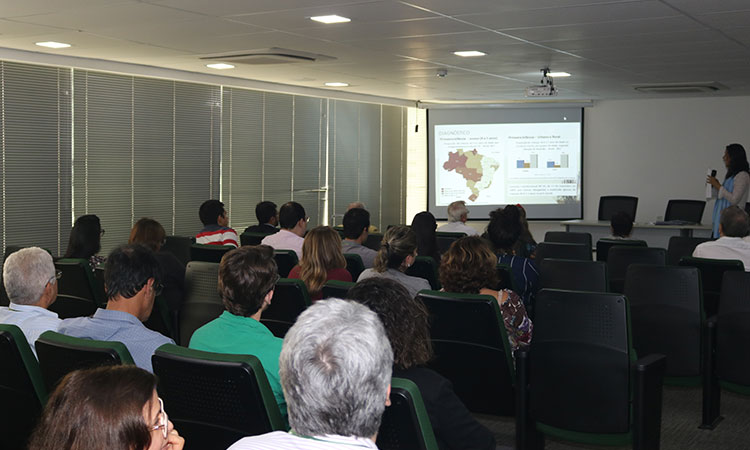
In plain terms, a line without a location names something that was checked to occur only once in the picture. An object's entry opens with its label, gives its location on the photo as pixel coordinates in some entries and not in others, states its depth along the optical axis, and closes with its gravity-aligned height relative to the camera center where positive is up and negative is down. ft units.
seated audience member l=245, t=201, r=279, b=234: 26.43 -1.09
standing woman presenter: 29.73 +0.23
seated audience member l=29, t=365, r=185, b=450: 4.52 -1.35
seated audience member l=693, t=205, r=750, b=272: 19.60 -1.37
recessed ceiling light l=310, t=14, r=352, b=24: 19.64 +4.14
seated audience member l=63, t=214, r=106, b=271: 19.39 -1.44
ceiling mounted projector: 31.26 +3.80
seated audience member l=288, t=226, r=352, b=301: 16.01 -1.54
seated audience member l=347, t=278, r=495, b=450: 8.00 -1.82
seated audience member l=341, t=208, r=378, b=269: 20.20 -1.34
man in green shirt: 9.22 -1.66
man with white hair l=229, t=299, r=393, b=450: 5.22 -1.34
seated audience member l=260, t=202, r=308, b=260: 22.26 -1.38
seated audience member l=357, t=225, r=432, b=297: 14.83 -1.39
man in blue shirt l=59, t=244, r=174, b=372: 9.93 -1.71
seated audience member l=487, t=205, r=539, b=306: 17.31 -1.55
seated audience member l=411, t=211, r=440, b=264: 22.38 -1.43
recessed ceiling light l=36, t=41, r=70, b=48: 24.70 +4.34
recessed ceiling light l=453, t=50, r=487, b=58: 25.45 +4.29
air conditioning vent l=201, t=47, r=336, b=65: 25.85 +4.29
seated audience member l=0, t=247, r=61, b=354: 11.59 -1.63
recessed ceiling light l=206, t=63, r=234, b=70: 29.75 +4.48
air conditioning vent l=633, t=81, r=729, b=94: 35.37 +4.56
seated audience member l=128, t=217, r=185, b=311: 17.85 -2.21
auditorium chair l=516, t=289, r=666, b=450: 11.88 -2.94
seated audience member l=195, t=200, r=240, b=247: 24.56 -1.43
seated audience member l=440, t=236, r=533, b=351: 12.92 -1.58
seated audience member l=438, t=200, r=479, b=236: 28.17 -1.20
